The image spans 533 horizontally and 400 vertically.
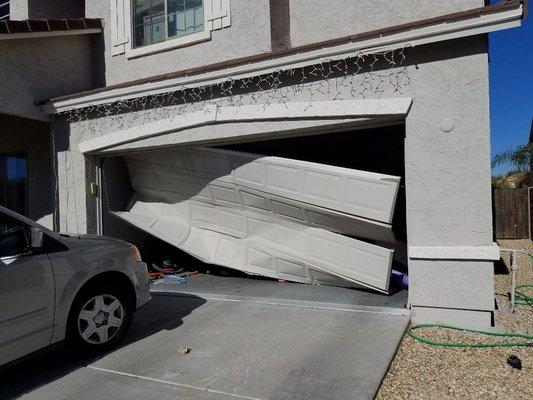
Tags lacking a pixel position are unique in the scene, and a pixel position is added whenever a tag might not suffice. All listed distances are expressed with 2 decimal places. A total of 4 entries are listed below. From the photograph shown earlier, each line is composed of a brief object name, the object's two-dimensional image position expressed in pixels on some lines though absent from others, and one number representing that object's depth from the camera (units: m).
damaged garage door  5.76
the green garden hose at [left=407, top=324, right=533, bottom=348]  4.36
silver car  3.57
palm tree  15.92
